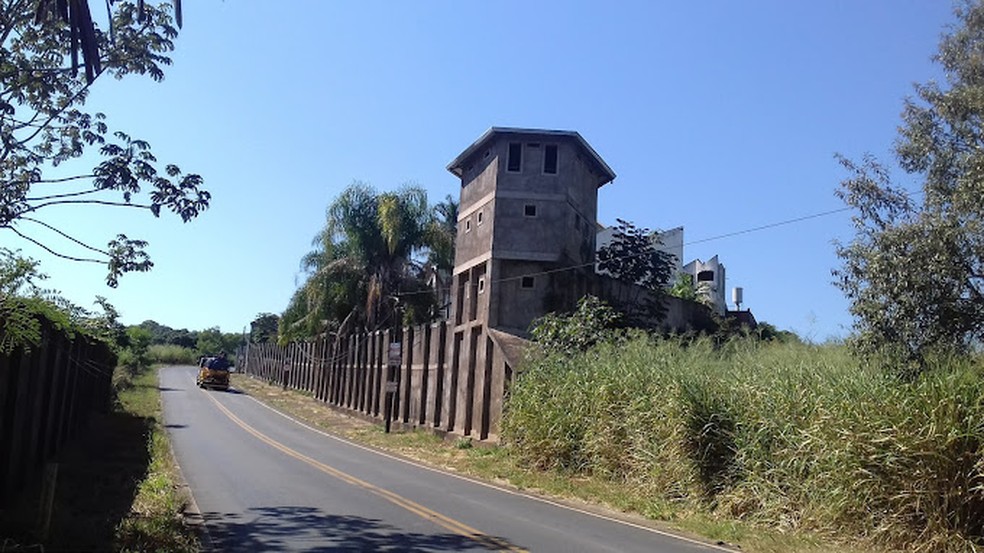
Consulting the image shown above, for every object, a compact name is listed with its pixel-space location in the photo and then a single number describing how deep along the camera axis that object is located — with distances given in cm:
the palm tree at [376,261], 4466
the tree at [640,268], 3462
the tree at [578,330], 2400
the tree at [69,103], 1079
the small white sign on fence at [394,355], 3531
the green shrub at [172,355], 10494
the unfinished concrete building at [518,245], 3002
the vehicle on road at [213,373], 5772
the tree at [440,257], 4547
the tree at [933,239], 1126
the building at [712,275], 5241
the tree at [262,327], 10806
